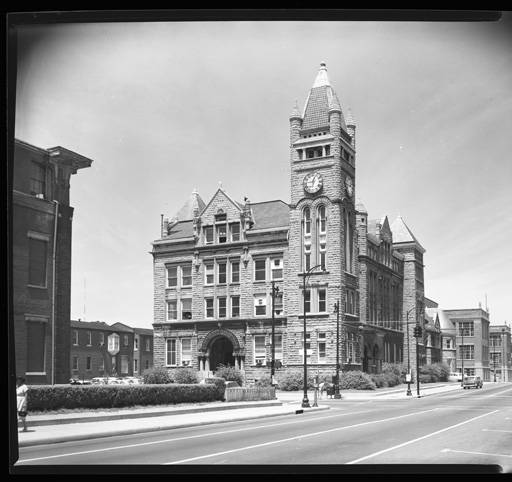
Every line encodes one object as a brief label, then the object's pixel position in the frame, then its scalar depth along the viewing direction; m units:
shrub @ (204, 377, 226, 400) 38.47
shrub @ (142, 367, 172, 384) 36.97
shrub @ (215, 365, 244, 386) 49.81
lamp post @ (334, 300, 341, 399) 53.62
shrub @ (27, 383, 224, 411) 24.69
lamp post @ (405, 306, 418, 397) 56.86
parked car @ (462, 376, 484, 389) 76.94
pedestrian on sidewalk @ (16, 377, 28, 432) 18.97
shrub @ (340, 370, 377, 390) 62.59
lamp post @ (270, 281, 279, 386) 50.56
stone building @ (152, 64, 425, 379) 43.62
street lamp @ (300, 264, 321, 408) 39.56
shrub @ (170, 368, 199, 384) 41.47
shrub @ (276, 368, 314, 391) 60.88
